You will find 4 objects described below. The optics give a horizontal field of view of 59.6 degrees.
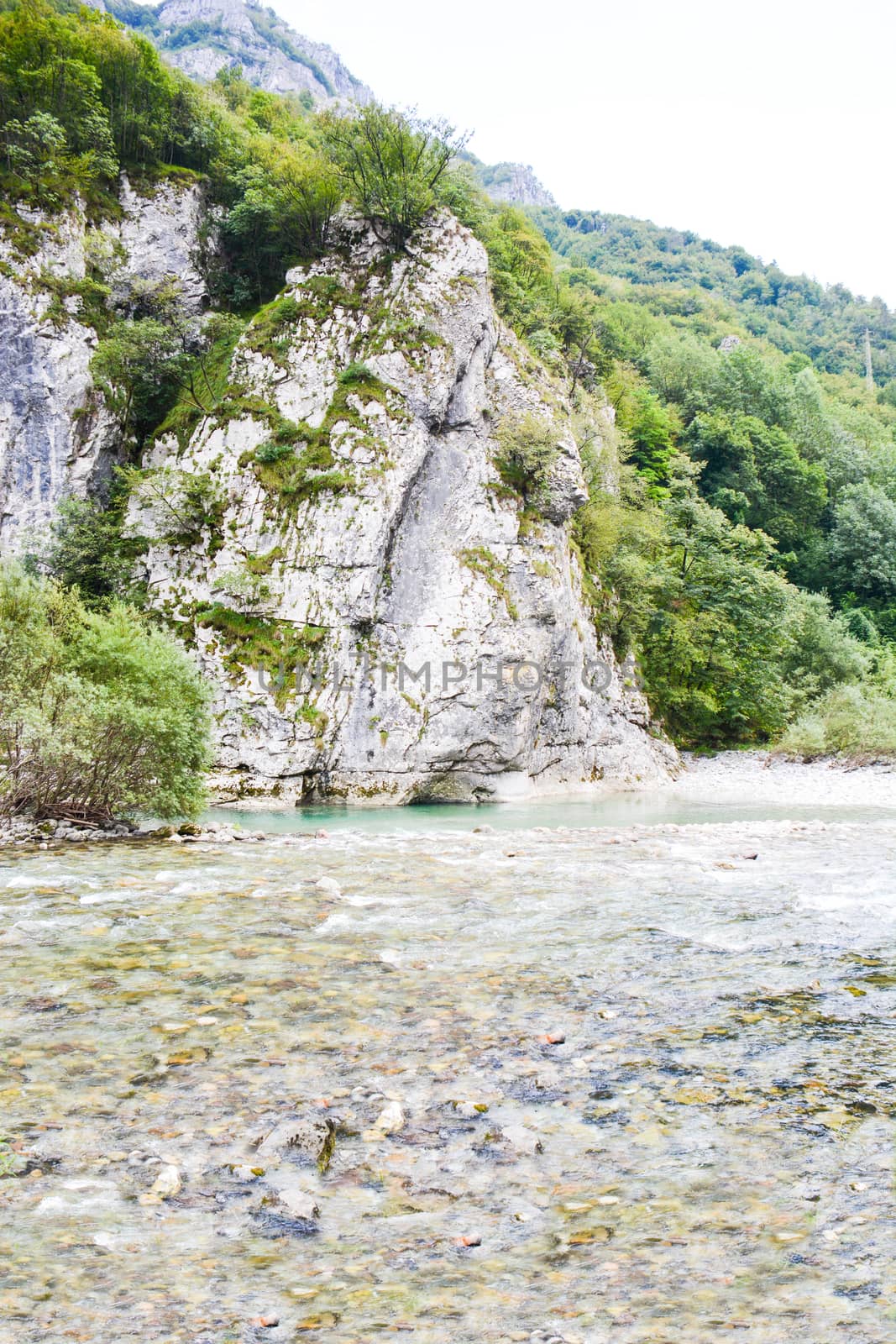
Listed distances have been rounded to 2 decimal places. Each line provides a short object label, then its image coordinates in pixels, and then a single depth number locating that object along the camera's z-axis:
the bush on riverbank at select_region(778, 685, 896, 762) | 35.38
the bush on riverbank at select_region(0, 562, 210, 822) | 15.31
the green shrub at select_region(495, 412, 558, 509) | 33.75
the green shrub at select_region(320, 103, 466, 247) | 35.44
